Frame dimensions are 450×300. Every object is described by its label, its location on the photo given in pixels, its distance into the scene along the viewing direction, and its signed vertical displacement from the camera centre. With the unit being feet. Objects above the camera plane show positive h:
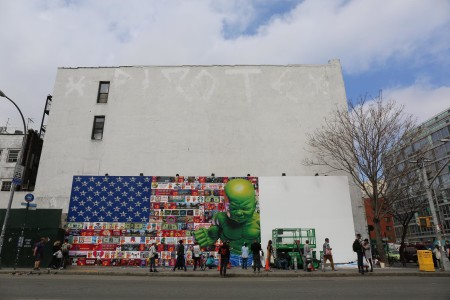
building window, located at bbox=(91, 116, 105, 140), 90.27 +34.70
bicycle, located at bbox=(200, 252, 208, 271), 67.59 -0.80
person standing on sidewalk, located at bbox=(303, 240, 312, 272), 61.46 -0.09
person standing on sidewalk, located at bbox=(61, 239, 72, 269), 66.08 +1.14
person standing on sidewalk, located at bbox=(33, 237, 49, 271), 61.43 +0.92
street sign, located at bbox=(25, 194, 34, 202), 65.96 +11.53
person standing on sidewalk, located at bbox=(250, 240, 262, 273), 58.56 +0.32
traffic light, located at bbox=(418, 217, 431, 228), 67.97 +6.67
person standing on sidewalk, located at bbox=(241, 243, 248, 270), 66.03 -0.03
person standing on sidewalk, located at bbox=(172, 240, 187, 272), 65.31 +0.04
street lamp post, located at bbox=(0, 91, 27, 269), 63.41 +15.57
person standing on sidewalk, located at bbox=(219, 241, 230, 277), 53.83 -0.16
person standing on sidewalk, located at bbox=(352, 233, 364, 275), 56.96 +0.54
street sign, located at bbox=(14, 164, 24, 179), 64.55 +16.46
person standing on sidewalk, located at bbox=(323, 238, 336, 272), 62.08 +0.62
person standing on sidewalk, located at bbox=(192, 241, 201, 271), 66.44 +0.42
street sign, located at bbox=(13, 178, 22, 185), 64.18 +14.43
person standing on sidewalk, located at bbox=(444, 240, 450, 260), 70.42 +1.59
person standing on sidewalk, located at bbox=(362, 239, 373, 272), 62.00 +0.78
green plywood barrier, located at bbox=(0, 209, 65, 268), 67.41 +5.14
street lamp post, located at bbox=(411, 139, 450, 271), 62.64 +8.38
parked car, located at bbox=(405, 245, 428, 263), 107.65 +0.62
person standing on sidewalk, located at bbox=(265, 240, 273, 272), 63.86 +0.33
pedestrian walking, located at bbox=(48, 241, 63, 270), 64.13 -0.02
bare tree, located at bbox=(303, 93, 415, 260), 74.54 +25.53
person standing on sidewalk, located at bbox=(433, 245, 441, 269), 67.24 -0.04
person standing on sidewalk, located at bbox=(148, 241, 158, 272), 61.52 +0.43
